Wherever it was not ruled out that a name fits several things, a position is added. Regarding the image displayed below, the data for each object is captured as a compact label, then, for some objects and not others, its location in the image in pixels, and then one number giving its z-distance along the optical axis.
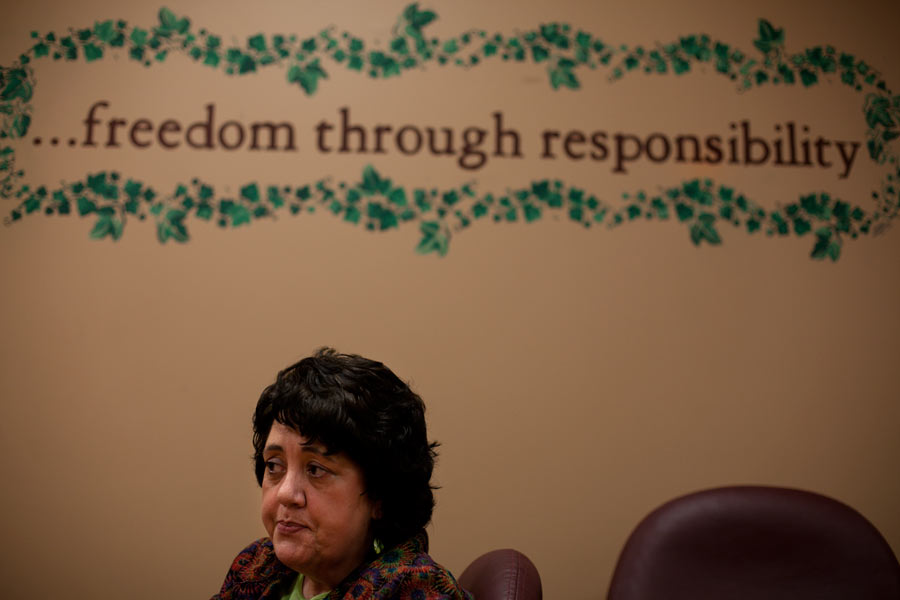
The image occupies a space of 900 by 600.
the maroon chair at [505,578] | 1.39
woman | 1.33
